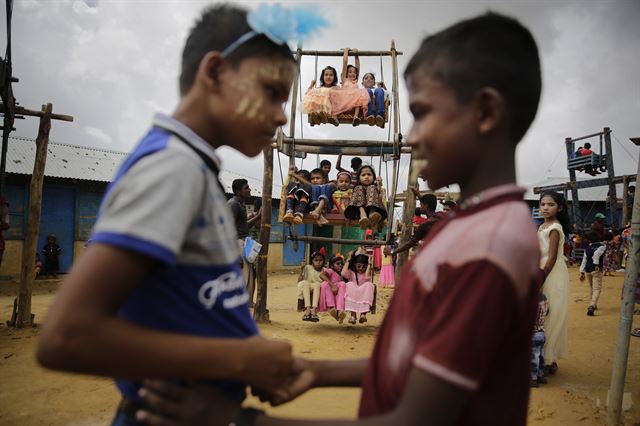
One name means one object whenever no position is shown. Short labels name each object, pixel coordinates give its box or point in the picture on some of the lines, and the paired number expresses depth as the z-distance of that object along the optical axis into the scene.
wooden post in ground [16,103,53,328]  6.55
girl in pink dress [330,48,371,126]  7.04
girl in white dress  4.51
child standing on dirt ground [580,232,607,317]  8.68
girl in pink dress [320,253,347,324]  7.47
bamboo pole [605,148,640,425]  3.25
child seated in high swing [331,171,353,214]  7.24
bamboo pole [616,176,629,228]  15.38
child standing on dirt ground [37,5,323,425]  0.70
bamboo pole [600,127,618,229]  16.45
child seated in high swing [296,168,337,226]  7.02
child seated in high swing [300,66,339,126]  7.04
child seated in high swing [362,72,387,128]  7.11
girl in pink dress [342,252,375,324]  7.36
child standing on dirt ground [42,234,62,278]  12.98
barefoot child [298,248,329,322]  7.80
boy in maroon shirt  0.70
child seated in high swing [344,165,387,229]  6.79
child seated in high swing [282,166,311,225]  6.98
